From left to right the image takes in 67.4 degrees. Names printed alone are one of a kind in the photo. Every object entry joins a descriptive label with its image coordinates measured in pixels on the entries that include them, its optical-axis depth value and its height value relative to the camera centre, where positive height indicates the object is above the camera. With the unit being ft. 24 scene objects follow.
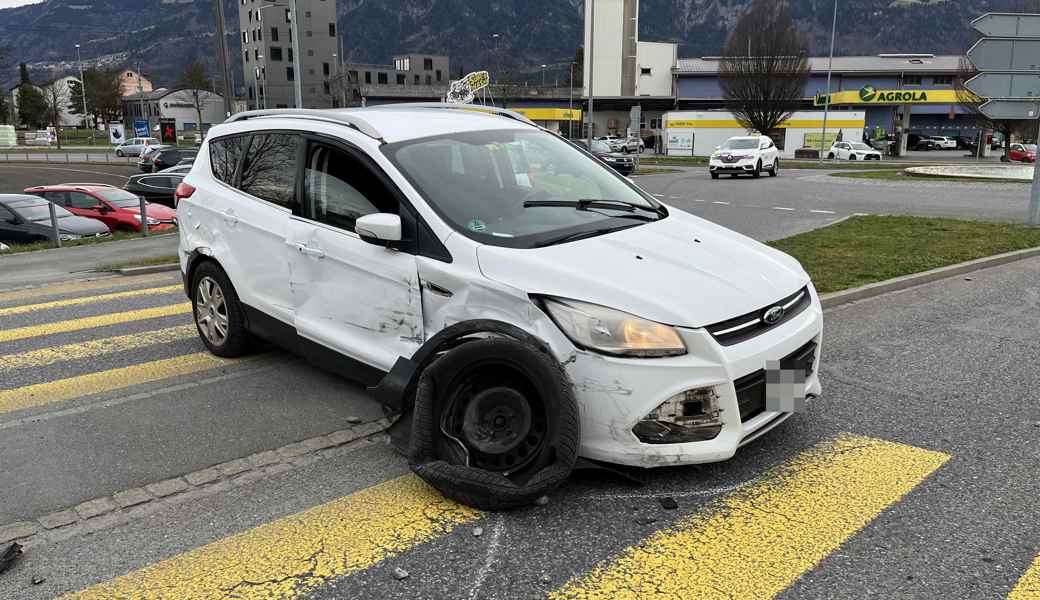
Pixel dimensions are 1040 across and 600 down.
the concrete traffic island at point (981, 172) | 98.48 -5.90
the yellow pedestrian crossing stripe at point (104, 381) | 17.03 -5.70
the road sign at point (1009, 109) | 42.55 +0.97
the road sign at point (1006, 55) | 41.83 +3.84
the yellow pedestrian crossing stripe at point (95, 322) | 22.99 -5.82
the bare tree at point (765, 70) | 190.70 +14.04
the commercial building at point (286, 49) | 344.49 +36.00
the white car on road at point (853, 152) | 167.03 -5.09
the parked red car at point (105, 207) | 59.93 -5.77
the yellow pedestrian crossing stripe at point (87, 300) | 26.43 -5.93
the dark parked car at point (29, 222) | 52.49 -6.08
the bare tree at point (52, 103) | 274.16 +11.37
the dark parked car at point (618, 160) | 104.24 -4.23
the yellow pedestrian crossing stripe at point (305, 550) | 9.77 -5.58
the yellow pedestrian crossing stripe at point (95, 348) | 19.92 -5.74
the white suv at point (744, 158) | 100.58 -3.73
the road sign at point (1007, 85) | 42.55 +2.27
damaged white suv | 11.22 -2.68
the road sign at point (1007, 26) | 41.01 +5.25
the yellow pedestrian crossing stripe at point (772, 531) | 9.64 -5.48
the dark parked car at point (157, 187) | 77.61 -5.45
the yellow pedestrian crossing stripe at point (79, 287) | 29.71 -6.16
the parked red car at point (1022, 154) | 166.09 -5.68
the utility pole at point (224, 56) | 64.39 +6.16
